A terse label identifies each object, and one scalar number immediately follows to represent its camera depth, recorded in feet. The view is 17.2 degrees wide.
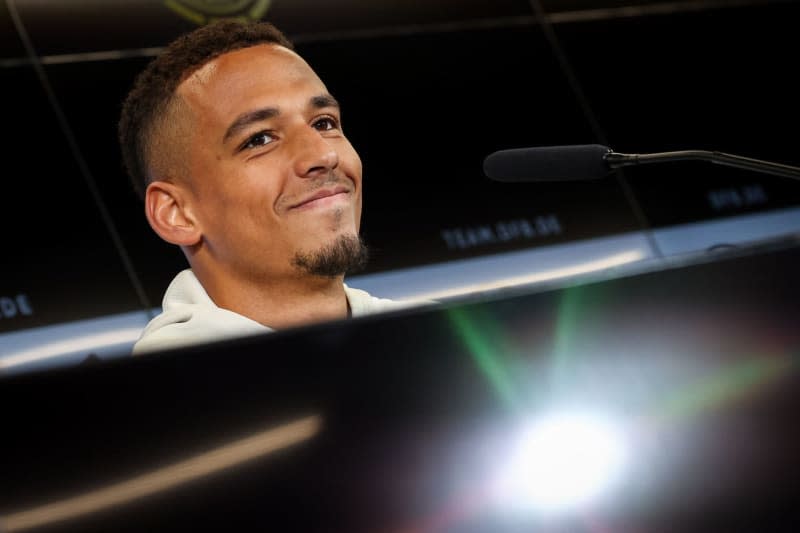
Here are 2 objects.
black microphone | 6.51
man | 7.74
